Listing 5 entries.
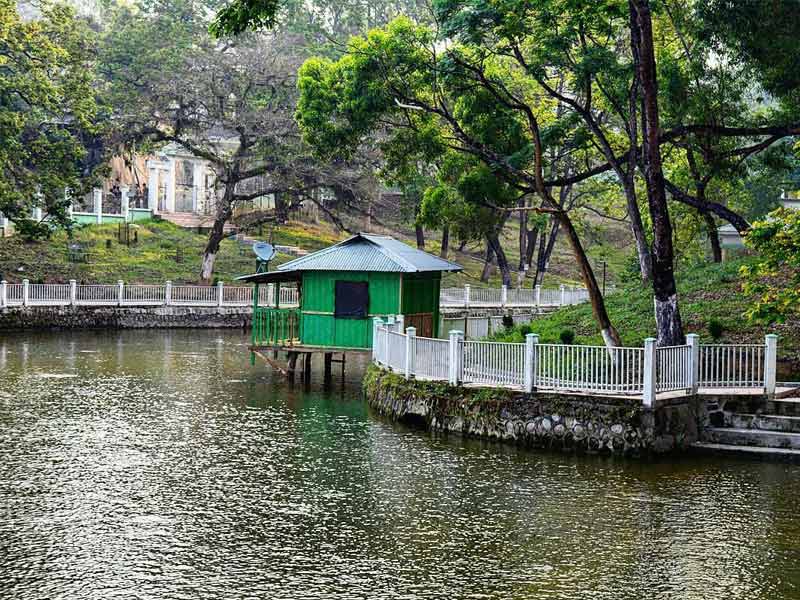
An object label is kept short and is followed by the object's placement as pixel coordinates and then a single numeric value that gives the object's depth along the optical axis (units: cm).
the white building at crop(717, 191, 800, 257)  4388
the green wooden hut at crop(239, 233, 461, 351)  2938
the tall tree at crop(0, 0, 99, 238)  4478
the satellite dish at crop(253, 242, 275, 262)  3241
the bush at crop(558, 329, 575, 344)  2327
